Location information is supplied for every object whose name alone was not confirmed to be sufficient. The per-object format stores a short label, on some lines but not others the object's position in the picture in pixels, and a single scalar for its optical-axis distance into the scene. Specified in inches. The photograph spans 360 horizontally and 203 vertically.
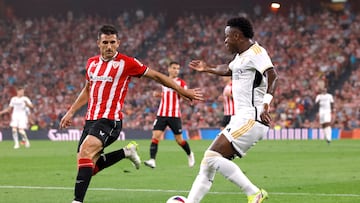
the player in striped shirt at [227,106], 937.5
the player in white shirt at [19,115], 1254.3
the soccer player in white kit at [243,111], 361.4
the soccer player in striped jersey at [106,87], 421.1
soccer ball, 368.2
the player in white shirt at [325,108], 1263.5
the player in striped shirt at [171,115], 761.0
